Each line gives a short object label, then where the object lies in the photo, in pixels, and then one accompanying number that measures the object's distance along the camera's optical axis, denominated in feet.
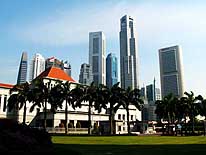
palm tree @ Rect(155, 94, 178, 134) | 193.48
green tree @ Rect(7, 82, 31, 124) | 157.12
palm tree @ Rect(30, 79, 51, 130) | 151.64
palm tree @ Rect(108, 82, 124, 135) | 159.04
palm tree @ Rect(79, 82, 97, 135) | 159.72
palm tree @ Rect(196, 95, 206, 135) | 192.18
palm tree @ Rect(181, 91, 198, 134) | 189.80
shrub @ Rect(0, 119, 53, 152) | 33.23
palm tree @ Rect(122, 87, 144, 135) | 161.31
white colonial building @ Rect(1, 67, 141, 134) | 193.41
